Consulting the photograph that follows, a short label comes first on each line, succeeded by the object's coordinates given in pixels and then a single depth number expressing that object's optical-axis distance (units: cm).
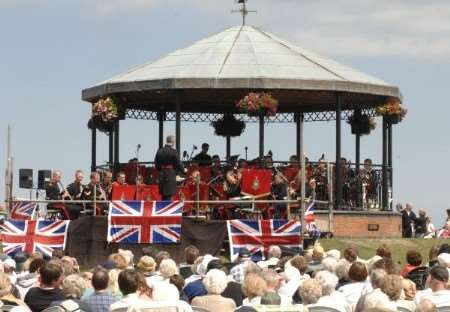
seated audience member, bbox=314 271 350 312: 1548
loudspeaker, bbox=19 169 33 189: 3319
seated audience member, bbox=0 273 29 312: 1478
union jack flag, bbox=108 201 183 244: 2900
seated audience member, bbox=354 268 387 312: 1434
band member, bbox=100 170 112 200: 3183
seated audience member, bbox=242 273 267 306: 1548
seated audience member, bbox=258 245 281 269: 2171
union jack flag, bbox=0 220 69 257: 2956
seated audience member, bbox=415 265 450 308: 1537
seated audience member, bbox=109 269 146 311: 1489
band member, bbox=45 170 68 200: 3150
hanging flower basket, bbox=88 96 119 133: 3481
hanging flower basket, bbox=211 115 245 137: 4150
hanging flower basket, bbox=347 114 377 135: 3859
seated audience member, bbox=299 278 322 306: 1521
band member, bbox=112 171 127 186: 3124
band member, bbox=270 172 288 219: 3022
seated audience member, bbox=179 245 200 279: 2101
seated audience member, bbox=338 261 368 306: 1650
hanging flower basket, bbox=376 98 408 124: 3556
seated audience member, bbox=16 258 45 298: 1781
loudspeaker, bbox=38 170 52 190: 3378
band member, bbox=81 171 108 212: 3083
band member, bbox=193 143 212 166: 3453
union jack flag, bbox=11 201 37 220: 3147
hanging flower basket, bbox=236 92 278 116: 3259
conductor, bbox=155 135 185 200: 2988
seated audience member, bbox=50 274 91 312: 1556
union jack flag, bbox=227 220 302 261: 2838
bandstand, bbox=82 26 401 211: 3300
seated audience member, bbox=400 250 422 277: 1930
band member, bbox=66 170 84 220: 3109
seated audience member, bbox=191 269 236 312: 1587
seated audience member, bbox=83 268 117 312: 1560
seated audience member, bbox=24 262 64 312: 1602
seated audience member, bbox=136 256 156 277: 1880
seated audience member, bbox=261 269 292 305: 1594
